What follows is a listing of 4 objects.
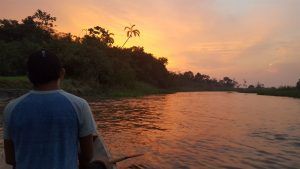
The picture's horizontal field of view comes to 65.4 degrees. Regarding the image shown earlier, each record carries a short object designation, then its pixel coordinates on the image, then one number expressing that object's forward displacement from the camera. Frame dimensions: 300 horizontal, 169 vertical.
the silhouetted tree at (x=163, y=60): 47.44
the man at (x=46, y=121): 1.55
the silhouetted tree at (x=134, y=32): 39.98
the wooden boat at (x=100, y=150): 2.29
